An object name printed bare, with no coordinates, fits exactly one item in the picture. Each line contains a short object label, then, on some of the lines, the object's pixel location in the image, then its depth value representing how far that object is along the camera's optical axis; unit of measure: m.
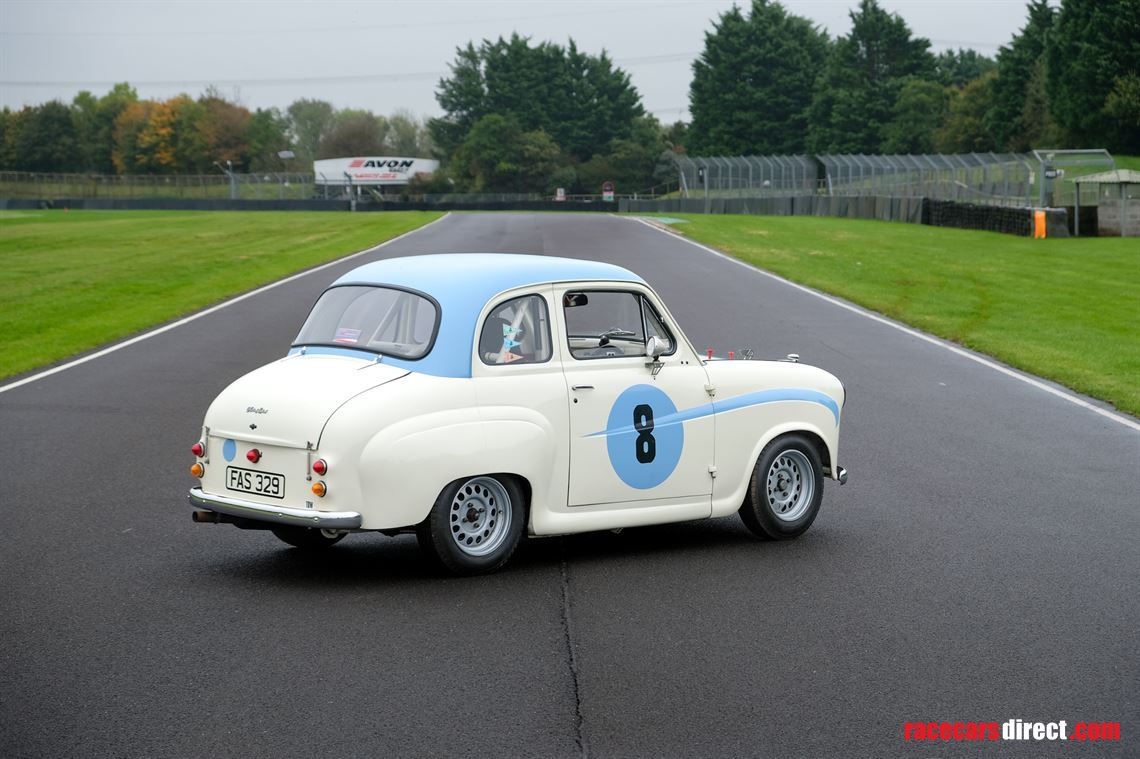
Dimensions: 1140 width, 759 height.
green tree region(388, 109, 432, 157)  173.25
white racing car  6.96
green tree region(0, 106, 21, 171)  160.38
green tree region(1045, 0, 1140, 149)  78.12
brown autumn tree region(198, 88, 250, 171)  148.38
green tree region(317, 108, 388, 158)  154.88
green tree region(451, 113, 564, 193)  119.56
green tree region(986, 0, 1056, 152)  92.06
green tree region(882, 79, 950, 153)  103.31
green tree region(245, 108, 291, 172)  149.50
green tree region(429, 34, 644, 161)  128.62
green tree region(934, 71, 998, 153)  95.50
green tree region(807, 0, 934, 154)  107.50
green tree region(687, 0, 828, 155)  117.69
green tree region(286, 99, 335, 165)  196.43
